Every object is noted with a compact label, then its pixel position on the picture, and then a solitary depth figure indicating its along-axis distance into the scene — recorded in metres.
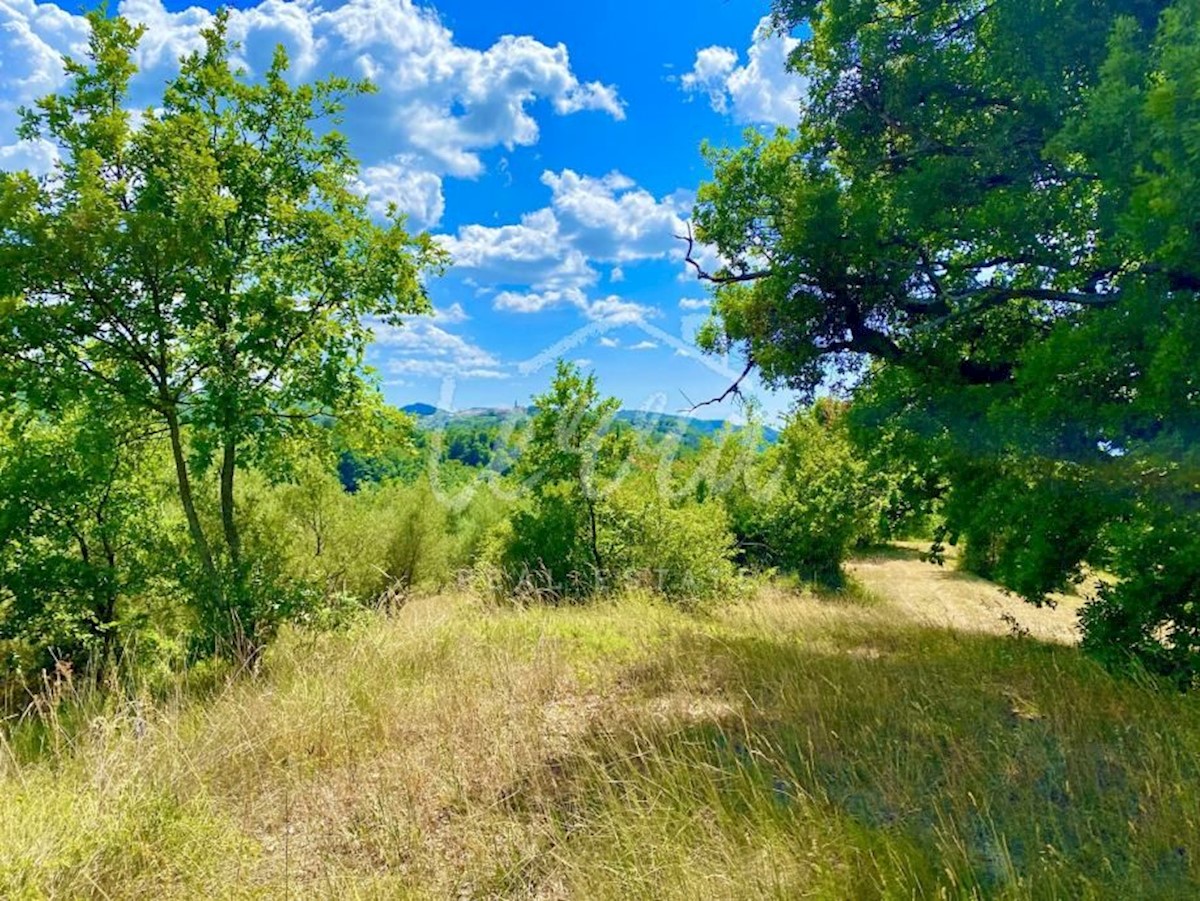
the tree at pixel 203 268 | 6.97
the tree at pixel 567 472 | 16.05
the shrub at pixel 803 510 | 23.70
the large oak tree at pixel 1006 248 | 4.89
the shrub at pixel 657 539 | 16.27
